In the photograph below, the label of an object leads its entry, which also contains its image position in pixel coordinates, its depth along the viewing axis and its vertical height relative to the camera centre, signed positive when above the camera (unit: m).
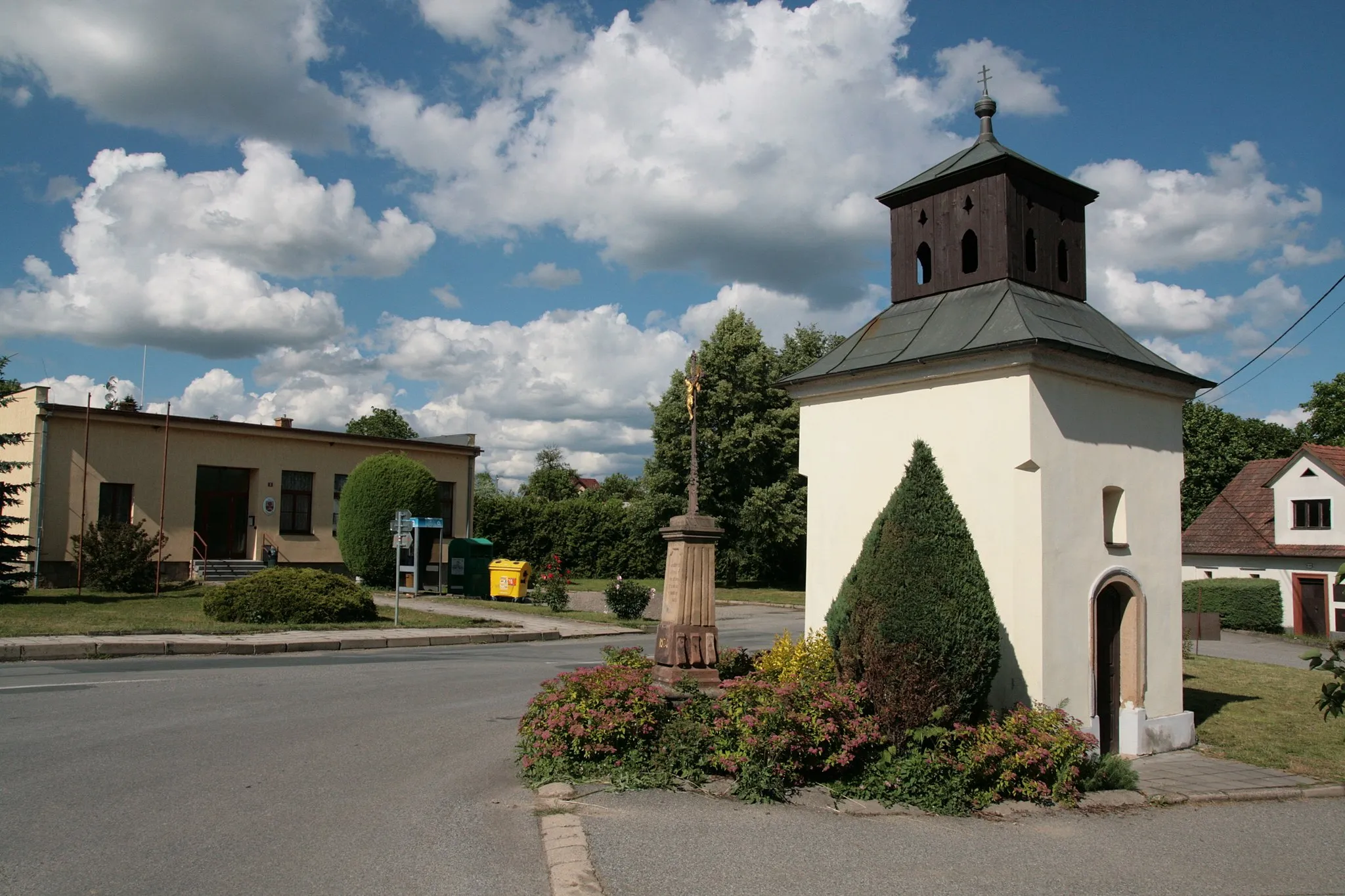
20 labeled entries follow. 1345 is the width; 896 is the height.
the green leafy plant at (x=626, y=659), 9.52 -1.28
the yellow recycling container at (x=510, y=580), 28.31 -1.47
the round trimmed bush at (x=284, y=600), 18.89 -1.49
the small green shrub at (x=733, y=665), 10.09 -1.39
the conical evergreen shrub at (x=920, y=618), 8.10 -0.71
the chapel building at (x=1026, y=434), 9.28 +1.09
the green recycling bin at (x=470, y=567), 29.36 -1.18
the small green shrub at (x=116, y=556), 23.70 -0.83
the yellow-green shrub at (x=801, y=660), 8.82 -1.24
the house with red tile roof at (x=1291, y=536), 34.44 +0.24
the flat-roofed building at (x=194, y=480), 25.42 +1.31
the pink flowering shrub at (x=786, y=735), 7.61 -1.64
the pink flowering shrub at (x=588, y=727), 7.90 -1.64
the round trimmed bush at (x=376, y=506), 29.39 +0.66
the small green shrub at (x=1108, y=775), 8.52 -2.12
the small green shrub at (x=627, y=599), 25.23 -1.78
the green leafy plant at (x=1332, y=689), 5.92 -0.91
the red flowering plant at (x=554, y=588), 26.22 -1.59
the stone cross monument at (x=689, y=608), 9.66 -0.77
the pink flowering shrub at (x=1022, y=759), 7.88 -1.84
